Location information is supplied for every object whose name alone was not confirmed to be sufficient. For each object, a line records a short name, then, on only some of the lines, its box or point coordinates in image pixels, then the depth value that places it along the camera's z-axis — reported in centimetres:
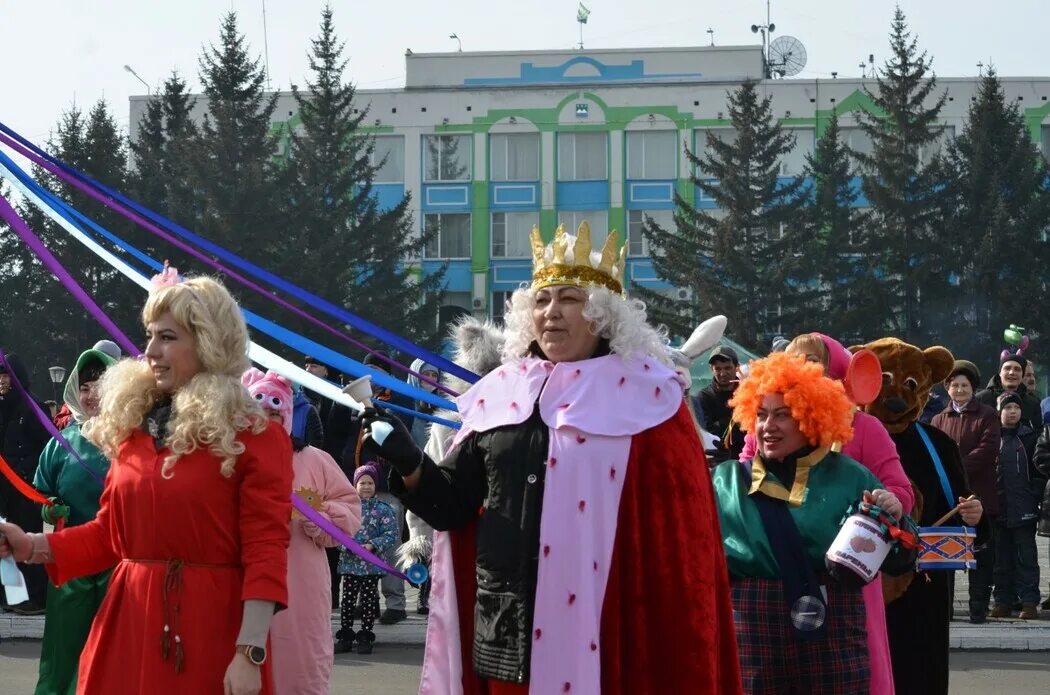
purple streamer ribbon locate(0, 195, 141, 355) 639
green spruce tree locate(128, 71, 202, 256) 4062
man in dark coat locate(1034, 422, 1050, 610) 1109
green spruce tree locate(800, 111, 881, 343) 4225
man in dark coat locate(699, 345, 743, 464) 1102
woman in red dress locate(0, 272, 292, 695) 415
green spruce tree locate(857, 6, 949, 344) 4291
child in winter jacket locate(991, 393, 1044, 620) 1155
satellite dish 5341
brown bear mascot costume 679
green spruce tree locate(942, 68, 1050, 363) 4231
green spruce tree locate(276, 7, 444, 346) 4091
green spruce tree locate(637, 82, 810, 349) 4266
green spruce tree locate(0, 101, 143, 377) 3928
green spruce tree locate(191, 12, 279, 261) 4025
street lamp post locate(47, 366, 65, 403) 2901
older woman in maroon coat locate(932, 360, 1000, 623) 1130
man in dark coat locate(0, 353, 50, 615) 1262
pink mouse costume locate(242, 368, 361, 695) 656
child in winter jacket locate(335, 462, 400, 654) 1021
